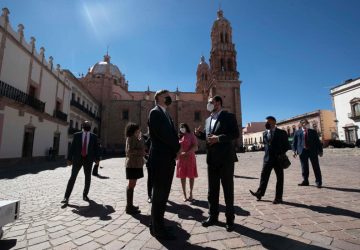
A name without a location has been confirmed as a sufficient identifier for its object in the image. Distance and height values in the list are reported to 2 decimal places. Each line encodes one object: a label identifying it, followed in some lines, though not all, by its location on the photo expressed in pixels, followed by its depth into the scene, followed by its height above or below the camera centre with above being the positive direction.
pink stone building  38.88 +9.27
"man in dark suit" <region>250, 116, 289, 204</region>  4.59 +0.04
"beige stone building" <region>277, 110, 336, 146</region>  43.88 +6.02
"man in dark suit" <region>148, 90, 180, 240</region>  2.84 -0.07
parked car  27.30 +1.11
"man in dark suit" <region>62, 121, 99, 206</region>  4.90 +0.02
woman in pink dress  4.88 -0.10
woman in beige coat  3.95 -0.06
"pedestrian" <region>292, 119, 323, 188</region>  6.04 +0.18
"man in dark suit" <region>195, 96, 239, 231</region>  3.15 -0.09
